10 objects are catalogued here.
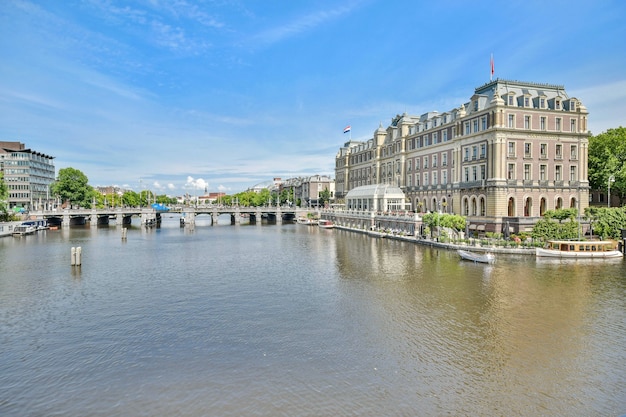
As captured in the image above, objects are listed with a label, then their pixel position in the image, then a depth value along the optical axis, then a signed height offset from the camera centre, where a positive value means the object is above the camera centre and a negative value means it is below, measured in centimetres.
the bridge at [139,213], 13246 -265
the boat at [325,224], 13098 -631
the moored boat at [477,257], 5431 -724
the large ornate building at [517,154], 7706 +936
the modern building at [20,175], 16862 +1296
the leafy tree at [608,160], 8087 +844
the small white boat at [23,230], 9991 -568
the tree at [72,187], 15488 +732
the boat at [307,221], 14662 -606
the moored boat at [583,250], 5747 -668
